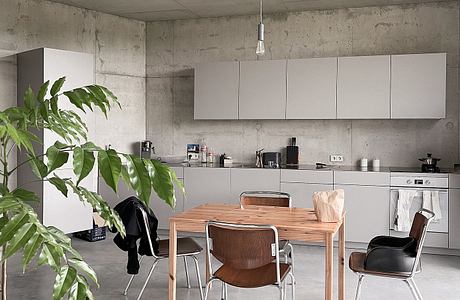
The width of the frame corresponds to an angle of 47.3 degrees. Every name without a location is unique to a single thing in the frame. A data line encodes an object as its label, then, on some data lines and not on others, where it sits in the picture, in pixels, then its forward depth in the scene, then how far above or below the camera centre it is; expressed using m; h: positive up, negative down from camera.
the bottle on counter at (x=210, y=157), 7.89 -0.17
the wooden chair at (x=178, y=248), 4.23 -0.87
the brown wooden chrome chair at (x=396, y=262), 3.77 -0.83
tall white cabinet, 6.12 +0.54
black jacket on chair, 4.25 -0.70
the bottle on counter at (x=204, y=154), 7.92 -0.12
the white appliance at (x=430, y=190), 6.15 -0.56
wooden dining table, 3.59 -0.56
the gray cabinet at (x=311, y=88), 6.87 +0.77
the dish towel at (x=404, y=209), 6.25 -0.74
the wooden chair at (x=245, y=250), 3.42 -0.69
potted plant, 1.47 -0.11
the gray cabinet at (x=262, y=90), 7.09 +0.77
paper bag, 3.81 -0.43
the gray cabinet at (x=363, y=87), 6.65 +0.76
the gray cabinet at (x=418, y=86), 6.44 +0.76
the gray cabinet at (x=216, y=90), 7.31 +0.78
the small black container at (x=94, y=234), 6.87 -1.18
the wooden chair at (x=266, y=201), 4.90 -0.51
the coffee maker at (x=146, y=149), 8.01 -0.05
